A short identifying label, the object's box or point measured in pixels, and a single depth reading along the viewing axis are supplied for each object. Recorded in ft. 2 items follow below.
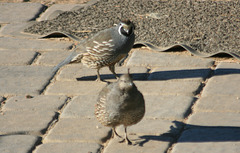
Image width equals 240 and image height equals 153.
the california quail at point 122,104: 28.43
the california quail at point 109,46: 39.88
